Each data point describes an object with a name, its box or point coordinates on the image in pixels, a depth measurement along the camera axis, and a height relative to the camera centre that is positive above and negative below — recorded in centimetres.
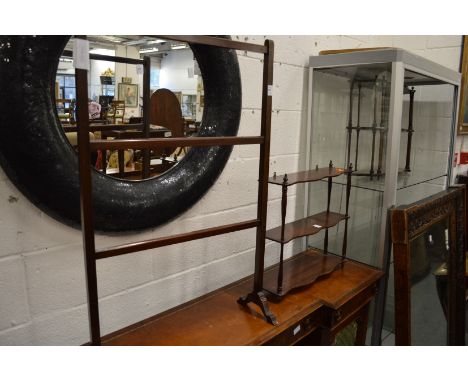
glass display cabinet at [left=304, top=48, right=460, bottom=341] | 188 +1
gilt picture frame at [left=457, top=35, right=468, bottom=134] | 281 +26
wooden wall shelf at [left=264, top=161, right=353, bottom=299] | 161 -54
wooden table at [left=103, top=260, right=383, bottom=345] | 139 -70
